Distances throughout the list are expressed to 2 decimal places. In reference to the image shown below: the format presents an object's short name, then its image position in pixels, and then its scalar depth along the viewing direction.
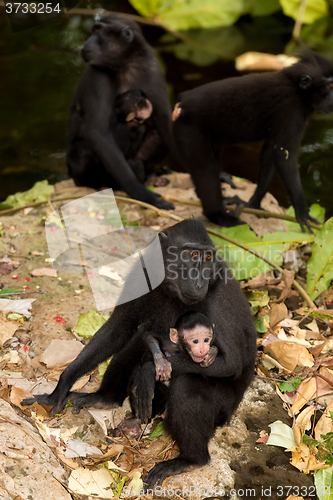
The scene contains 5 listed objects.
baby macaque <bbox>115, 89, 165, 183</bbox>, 7.59
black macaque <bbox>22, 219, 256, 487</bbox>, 3.90
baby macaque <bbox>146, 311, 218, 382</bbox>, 3.83
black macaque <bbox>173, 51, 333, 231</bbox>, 6.64
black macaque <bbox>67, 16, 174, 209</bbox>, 7.68
